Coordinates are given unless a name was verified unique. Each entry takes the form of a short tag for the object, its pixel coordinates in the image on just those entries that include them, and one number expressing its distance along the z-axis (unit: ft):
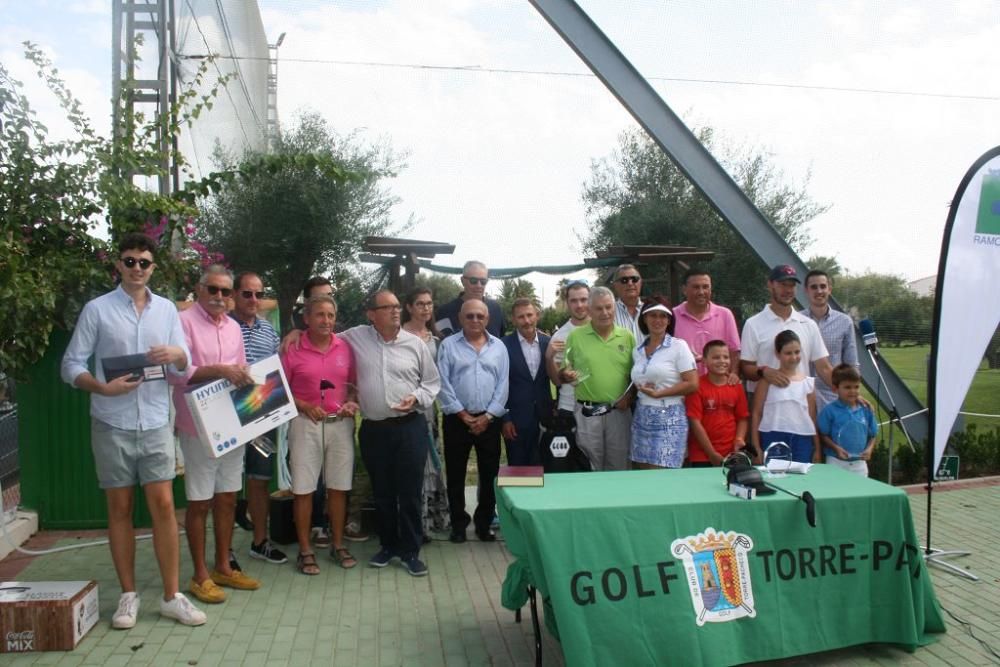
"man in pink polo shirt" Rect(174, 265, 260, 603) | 13.47
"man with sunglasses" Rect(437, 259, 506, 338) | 18.04
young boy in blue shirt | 15.80
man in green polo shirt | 15.71
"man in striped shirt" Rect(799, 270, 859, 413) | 18.48
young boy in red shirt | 15.62
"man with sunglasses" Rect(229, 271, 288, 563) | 14.88
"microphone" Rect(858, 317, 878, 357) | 16.81
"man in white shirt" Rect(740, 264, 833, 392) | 16.92
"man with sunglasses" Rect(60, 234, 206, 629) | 12.03
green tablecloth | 10.15
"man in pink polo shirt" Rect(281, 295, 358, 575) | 15.06
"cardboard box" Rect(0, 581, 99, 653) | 11.47
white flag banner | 15.12
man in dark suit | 16.92
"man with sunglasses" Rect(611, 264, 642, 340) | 17.61
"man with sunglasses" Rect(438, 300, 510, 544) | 16.44
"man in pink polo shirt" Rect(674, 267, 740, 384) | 17.01
